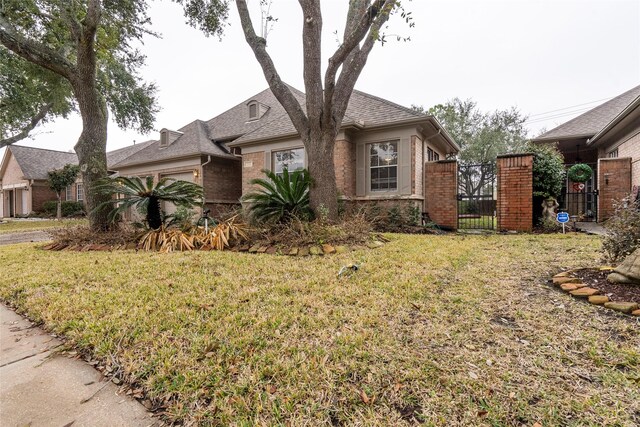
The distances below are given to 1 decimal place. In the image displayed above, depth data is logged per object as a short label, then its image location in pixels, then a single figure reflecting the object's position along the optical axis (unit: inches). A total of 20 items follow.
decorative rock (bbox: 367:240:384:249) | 196.8
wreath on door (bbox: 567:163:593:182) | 336.5
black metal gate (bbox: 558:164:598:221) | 371.2
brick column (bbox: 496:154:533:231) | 298.5
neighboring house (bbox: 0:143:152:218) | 867.4
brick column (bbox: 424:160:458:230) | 341.4
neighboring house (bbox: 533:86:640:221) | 323.6
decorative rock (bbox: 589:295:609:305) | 95.7
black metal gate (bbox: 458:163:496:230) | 336.8
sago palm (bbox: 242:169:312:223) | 217.3
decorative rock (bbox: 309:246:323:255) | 177.9
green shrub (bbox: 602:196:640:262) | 119.8
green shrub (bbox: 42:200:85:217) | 820.6
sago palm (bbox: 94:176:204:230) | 218.7
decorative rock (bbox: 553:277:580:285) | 115.5
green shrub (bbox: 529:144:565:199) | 316.5
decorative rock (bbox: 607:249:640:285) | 105.4
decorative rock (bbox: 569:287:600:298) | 101.6
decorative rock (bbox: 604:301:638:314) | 88.0
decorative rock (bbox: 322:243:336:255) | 179.9
